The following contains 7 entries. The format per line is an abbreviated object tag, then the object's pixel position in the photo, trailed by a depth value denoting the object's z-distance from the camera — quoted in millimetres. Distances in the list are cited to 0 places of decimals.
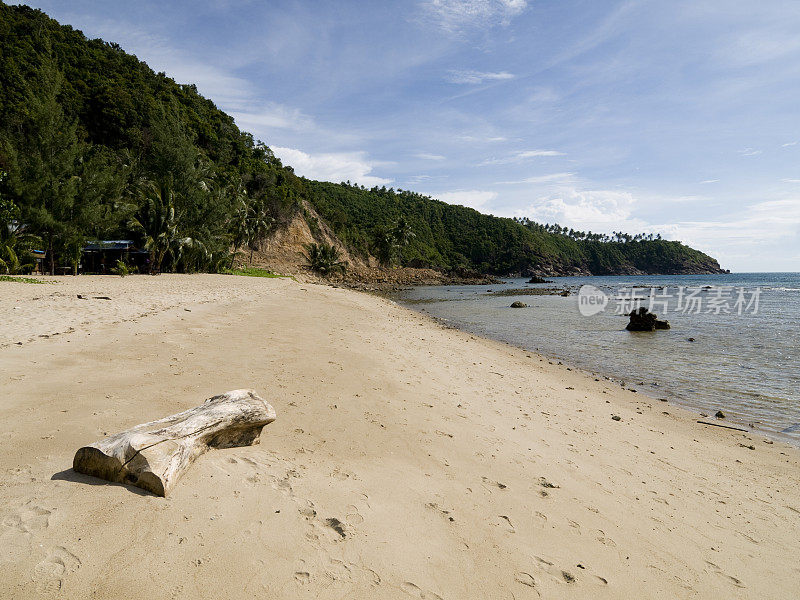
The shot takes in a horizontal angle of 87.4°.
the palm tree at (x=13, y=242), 22734
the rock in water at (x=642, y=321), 20828
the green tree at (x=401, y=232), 88562
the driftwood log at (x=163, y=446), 3025
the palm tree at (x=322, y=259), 59938
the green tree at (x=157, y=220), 33312
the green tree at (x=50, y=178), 24453
